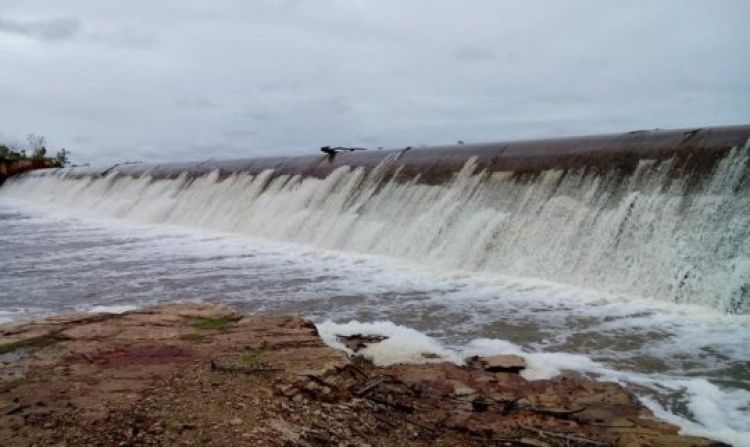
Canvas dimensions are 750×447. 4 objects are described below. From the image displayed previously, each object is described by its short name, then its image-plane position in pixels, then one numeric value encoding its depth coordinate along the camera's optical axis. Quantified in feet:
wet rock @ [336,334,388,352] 21.97
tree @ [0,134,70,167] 176.86
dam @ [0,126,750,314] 31.07
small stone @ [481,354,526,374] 19.39
